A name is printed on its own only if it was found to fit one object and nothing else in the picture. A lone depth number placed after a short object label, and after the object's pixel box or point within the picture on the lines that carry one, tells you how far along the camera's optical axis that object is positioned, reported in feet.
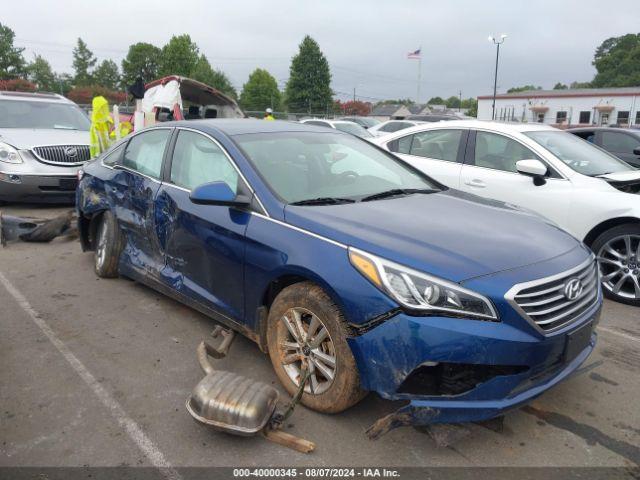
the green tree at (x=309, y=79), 242.78
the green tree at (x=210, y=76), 222.89
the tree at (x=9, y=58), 235.20
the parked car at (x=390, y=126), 60.70
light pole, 151.00
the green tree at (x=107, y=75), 289.53
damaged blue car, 7.91
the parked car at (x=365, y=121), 82.47
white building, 192.75
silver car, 24.91
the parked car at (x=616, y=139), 30.50
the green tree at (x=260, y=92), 249.96
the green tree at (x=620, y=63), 306.96
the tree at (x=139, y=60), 281.74
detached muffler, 8.49
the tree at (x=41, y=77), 246.06
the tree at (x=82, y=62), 291.58
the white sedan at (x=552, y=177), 15.80
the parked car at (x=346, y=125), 53.88
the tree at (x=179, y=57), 248.11
